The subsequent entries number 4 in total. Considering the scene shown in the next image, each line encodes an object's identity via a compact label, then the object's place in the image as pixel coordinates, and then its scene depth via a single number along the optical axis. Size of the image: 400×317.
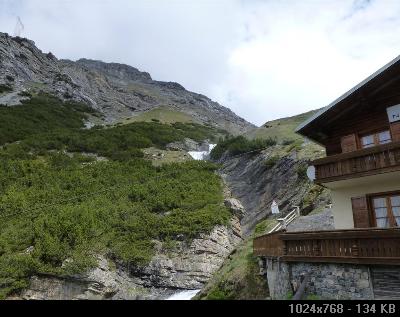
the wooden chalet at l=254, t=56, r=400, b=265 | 11.99
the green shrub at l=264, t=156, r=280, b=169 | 38.62
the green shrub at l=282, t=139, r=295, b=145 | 43.20
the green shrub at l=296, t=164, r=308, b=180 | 32.23
